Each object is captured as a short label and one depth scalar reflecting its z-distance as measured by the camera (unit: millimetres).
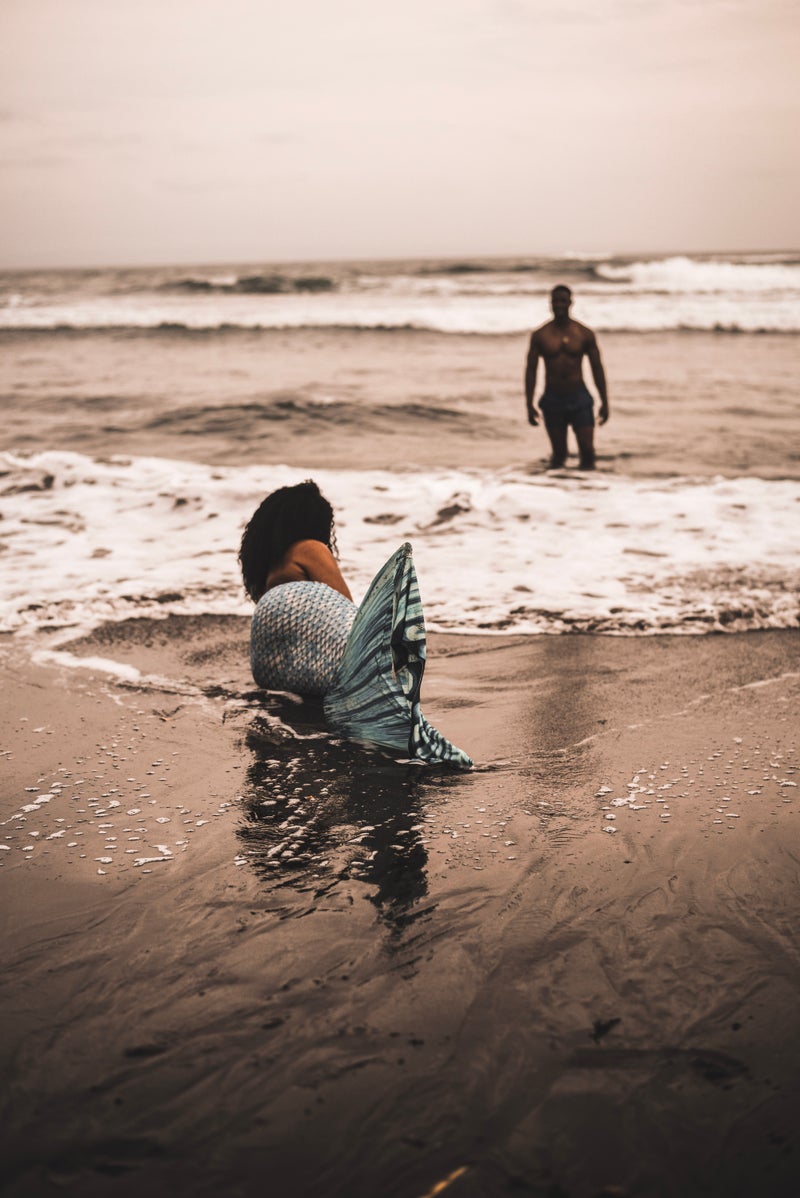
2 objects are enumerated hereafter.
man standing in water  9383
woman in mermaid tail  3271
